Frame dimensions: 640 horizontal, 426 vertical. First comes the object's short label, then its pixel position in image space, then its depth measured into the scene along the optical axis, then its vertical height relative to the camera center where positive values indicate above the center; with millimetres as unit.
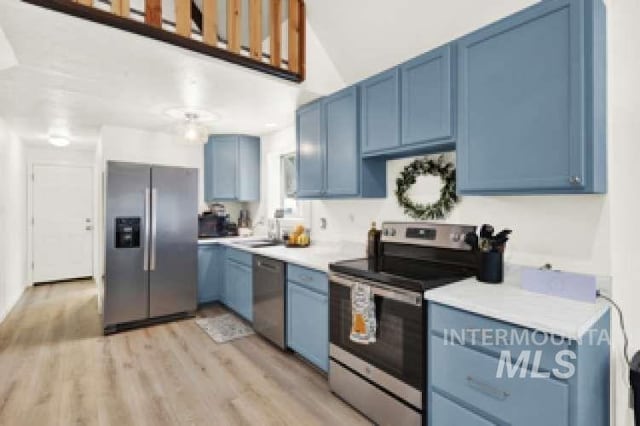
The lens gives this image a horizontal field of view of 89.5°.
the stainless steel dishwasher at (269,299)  2865 -815
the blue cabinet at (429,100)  1922 +710
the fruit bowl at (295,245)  3402 -351
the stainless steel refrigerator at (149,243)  3400 -350
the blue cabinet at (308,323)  2420 -888
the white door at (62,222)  5488 -180
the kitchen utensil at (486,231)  1777 -105
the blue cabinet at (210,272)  4148 -780
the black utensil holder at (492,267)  1744 -298
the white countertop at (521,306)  1217 -408
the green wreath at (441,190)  2215 +191
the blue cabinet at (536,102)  1404 +533
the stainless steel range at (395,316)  1709 -606
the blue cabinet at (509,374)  1197 -678
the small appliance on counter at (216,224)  4488 -172
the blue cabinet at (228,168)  4637 +635
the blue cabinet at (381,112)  2247 +734
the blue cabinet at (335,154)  2600 +513
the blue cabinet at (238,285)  3473 -837
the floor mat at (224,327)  3277 -1255
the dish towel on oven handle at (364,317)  1914 -628
